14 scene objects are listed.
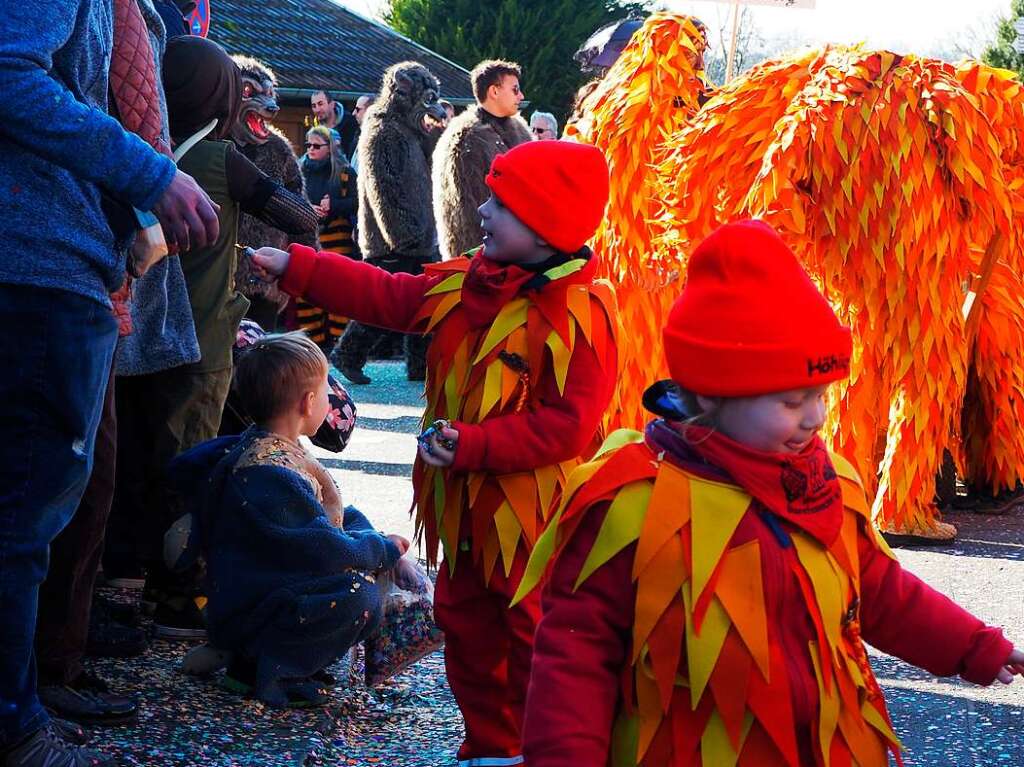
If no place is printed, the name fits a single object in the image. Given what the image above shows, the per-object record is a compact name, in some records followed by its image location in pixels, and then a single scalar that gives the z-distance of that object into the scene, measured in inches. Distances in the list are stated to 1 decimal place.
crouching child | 136.2
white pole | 281.0
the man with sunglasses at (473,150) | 350.6
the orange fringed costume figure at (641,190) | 227.0
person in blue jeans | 99.2
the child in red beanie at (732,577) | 77.9
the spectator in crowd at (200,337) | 153.2
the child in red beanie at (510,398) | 123.2
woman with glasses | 446.6
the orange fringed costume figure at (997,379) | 241.8
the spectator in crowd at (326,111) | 499.8
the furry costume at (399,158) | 378.6
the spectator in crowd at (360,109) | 475.2
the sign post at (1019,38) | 932.3
